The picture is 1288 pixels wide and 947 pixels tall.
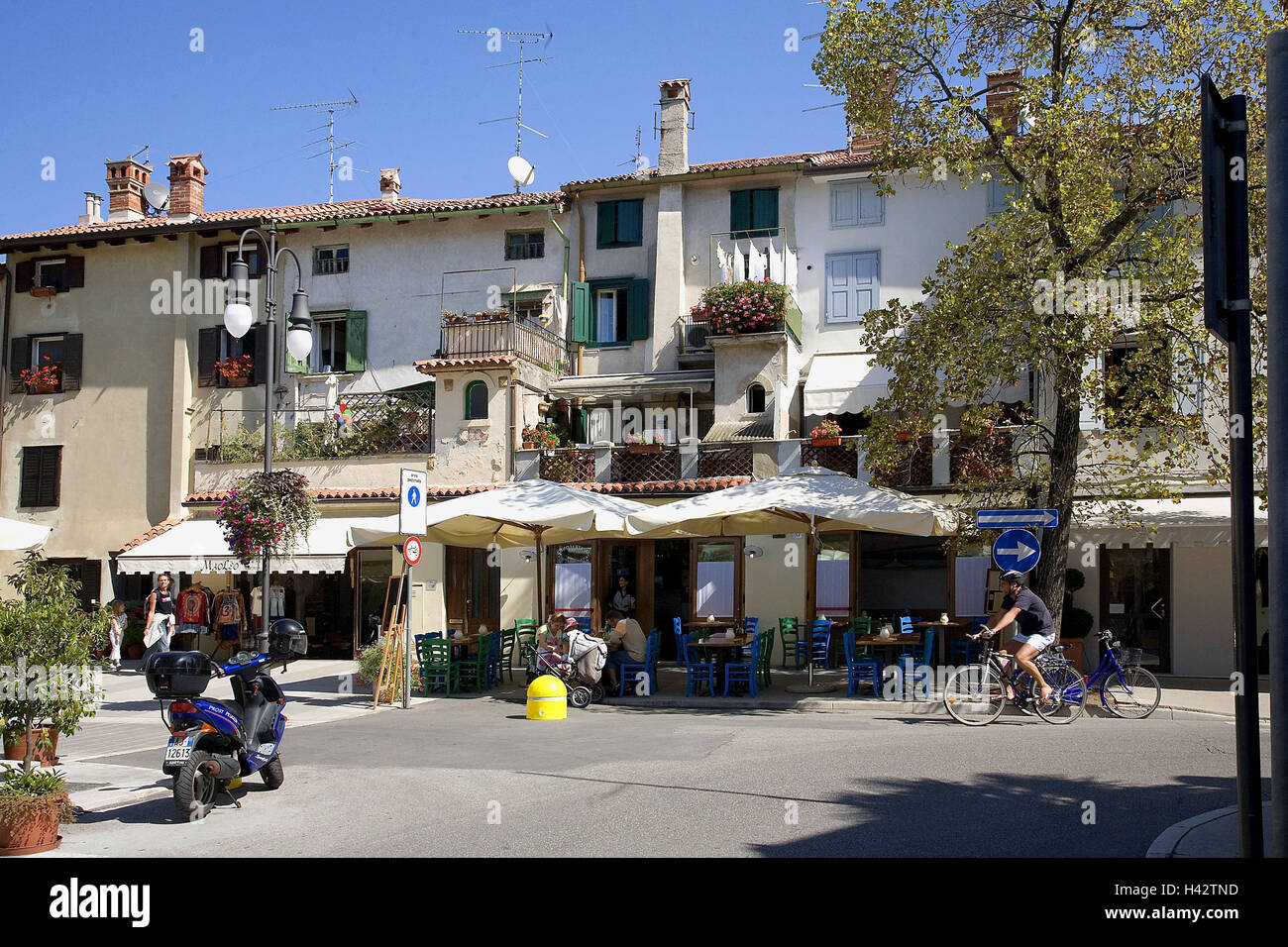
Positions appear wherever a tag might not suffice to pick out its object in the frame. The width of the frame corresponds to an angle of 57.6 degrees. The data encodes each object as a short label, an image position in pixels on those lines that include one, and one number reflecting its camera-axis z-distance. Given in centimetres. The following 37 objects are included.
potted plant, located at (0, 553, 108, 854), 806
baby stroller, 1641
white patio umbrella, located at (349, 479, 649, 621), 1709
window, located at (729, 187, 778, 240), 2755
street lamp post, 1533
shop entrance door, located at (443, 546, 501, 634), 2481
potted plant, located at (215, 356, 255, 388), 2914
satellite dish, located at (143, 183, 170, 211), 3234
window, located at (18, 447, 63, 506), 2989
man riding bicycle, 1354
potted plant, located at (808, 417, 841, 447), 2359
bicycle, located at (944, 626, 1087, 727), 1372
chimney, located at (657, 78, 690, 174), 2888
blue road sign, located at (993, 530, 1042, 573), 1402
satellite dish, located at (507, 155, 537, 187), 3039
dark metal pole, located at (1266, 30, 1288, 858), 467
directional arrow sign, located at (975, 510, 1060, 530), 1450
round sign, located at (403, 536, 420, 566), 1612
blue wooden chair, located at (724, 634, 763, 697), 1673
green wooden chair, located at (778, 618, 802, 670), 2158
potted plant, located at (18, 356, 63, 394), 3023
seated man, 1691
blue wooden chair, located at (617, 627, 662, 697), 1691
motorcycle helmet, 1014
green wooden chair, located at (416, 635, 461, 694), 1805
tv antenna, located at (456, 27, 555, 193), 3038
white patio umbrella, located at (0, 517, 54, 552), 1662
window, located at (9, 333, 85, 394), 3012
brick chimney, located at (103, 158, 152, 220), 3309
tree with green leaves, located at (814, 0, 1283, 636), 1505
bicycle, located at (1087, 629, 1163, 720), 1430
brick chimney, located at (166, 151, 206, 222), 3173
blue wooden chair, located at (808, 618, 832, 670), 1864
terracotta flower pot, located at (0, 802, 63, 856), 744
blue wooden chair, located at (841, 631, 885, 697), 1642
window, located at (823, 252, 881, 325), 2667
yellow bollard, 1488
